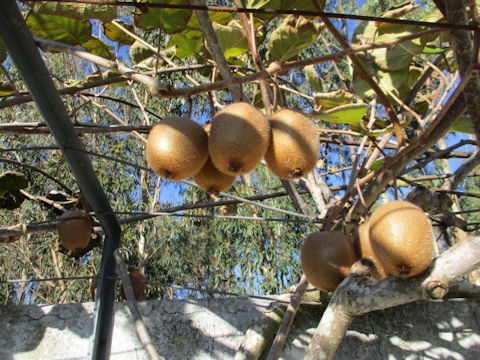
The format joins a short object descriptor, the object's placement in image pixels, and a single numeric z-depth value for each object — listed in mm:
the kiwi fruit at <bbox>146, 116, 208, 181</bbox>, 800
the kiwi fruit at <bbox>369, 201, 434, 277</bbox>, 811
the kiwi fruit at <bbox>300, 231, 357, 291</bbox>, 996
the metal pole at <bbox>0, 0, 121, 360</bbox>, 968
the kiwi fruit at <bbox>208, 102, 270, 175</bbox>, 754
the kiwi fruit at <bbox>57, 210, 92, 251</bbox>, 1555
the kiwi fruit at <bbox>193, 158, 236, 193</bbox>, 899
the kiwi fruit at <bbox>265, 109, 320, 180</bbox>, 812
